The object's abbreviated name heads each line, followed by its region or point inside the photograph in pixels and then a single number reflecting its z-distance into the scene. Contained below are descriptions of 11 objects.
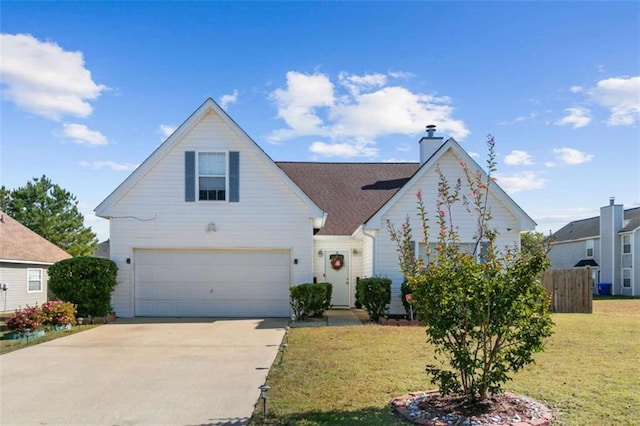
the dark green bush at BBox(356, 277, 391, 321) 14.83
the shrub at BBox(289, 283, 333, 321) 14.88
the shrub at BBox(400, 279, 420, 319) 14.83
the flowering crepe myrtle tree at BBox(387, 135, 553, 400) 5.41
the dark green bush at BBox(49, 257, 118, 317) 14.47
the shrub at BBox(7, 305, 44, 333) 12.20
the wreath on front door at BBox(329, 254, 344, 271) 18.89
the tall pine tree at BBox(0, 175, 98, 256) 32.94
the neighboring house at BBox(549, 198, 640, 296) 34.94
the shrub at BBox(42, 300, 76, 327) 13.03
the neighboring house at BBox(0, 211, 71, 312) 20.81
